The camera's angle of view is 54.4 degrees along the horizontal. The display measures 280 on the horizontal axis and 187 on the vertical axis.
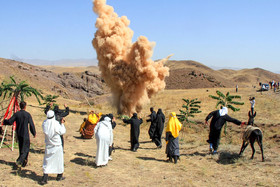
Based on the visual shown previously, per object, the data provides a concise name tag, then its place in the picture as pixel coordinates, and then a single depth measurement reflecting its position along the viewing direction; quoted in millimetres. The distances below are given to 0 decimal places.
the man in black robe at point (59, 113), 8102
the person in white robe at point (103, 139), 7809
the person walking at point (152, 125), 11510
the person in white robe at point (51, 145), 6395
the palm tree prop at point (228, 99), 13142
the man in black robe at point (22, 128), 7016
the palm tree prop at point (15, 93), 9201
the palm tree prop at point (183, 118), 14473
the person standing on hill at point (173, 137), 8617
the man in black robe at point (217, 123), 8977
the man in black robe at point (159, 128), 11188
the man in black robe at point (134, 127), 10117
